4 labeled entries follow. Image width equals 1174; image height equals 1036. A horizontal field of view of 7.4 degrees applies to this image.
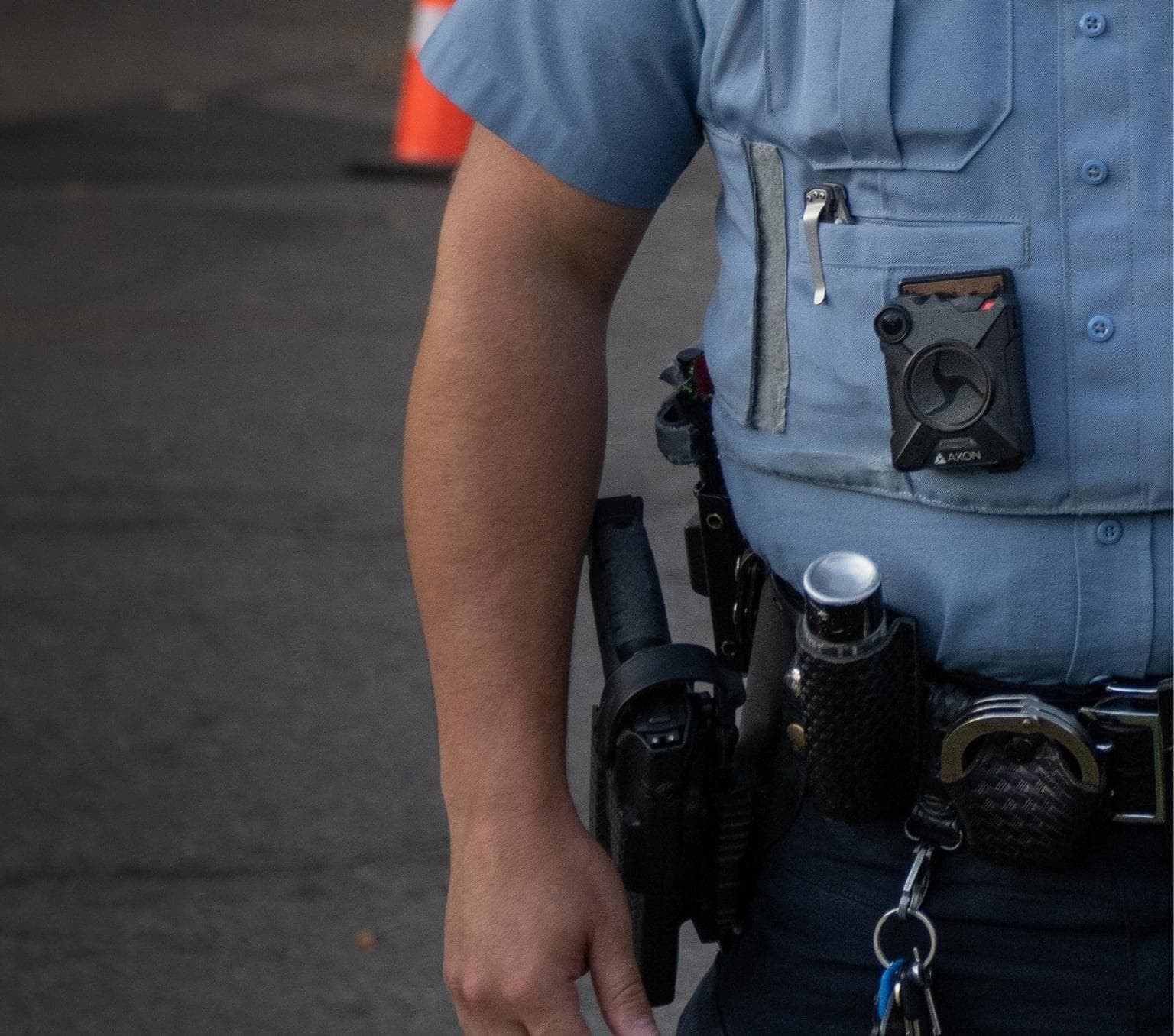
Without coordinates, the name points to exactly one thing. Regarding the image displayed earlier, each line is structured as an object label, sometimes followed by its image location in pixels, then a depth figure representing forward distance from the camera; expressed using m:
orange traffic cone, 18.29
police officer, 4.52
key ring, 4.59
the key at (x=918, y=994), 4.59
